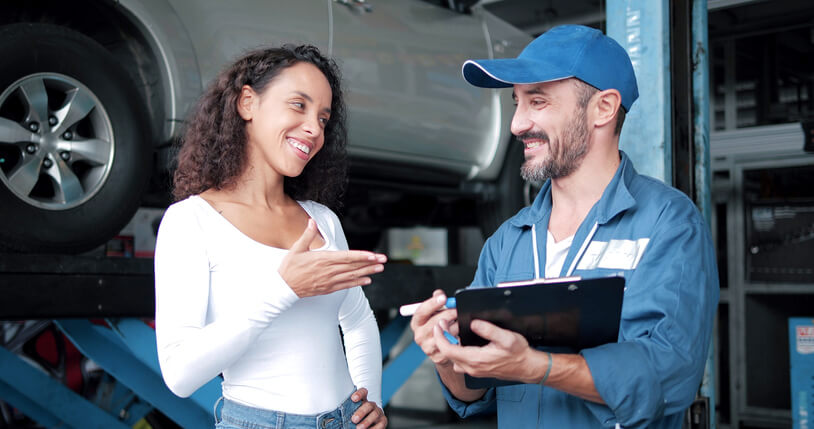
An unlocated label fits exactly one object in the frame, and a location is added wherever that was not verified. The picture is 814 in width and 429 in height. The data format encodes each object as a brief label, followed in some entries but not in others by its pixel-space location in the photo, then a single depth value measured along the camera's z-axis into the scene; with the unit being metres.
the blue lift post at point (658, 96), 2.39
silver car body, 2.89
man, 1.25
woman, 1.47
